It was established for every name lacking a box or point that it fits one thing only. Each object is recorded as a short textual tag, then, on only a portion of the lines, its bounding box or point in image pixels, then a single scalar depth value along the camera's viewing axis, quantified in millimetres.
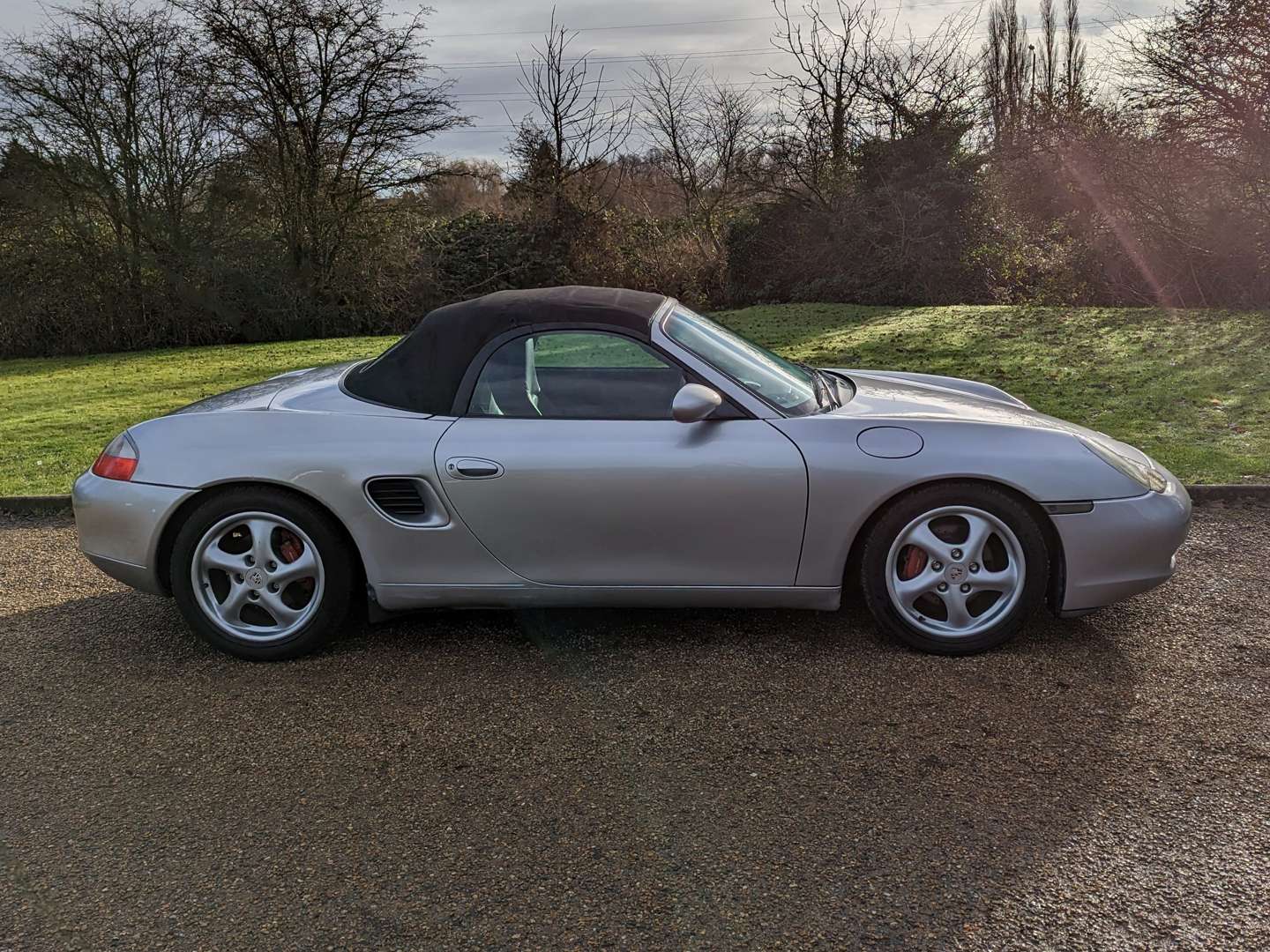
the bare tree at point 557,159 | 19891
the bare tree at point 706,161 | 22352
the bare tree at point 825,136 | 19719
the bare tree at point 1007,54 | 31205
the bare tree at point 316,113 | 17562
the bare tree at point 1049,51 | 28641
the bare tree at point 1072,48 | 28466
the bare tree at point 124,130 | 16516
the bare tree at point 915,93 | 18672
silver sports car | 3475
